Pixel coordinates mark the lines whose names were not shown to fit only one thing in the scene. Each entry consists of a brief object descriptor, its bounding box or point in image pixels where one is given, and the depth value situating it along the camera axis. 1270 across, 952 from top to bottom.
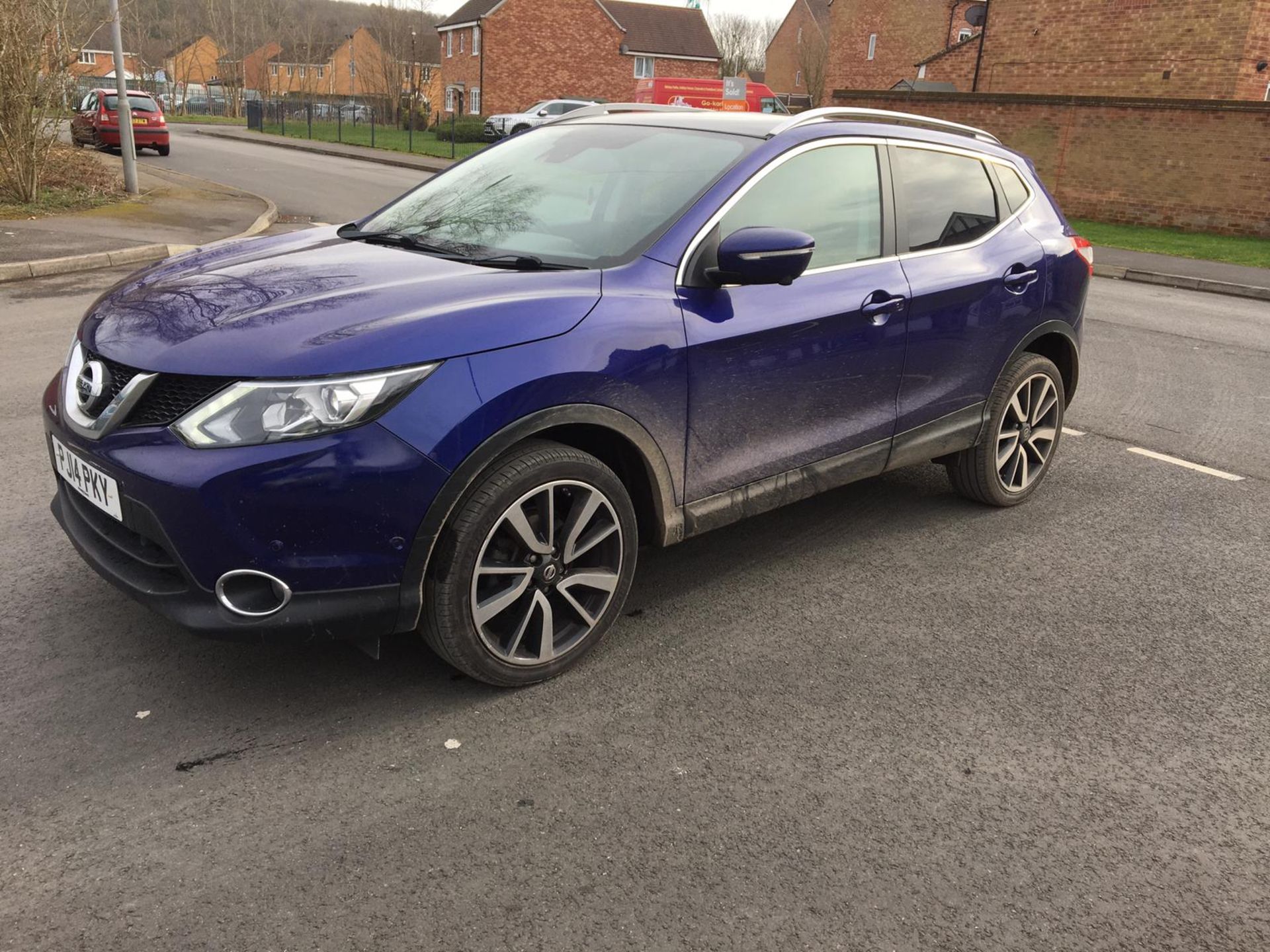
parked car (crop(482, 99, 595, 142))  37.97
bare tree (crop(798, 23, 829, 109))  62.44
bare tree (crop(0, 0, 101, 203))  13.75
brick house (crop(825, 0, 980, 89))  48.75
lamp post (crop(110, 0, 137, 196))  15.54
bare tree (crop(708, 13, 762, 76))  86.25
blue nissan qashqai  2.82
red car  28.95
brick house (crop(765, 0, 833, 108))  65.38
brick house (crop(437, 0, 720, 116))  57.12
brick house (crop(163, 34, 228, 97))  97.44
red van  35.12
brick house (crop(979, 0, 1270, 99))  25.66
